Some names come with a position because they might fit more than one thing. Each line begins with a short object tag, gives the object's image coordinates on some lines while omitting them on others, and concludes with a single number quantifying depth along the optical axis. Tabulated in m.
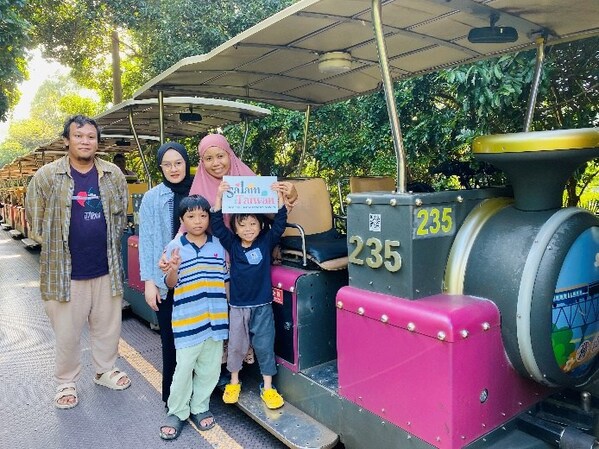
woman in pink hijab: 3.32
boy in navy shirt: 3.08
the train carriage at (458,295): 2.07
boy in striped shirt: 3.04
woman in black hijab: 3.20
